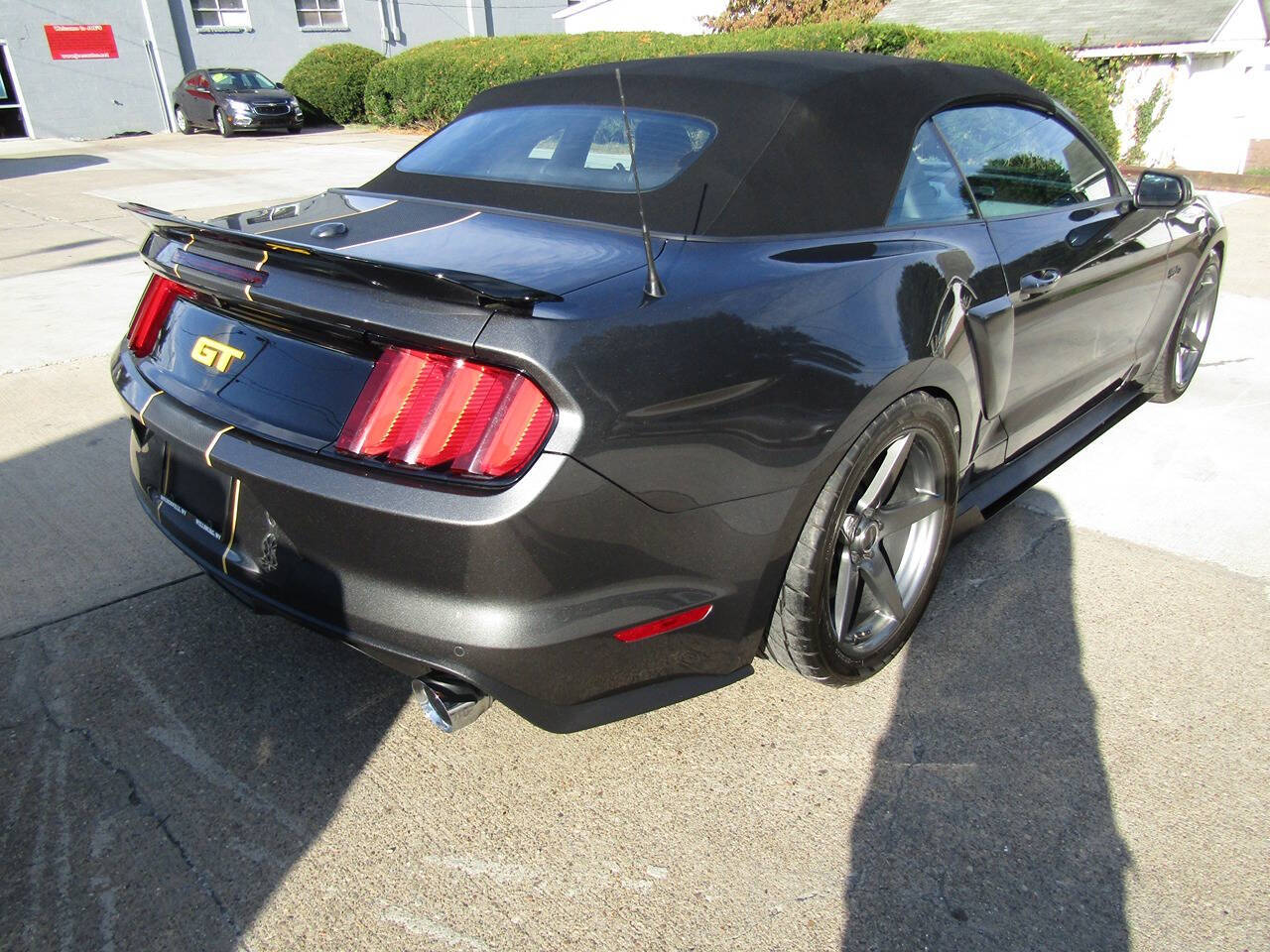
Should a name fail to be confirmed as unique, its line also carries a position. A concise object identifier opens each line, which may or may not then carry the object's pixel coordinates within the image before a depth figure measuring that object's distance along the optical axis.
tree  22.06
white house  18.58
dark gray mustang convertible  1.86
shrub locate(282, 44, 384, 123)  23.88
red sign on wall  22.78
